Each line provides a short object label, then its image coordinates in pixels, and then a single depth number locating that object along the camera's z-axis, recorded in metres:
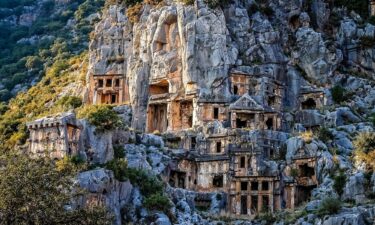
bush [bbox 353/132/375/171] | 69.31
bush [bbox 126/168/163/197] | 65.62
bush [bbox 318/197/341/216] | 63.41
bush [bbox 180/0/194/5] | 90.56
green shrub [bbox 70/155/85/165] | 61.36
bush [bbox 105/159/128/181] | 63.59
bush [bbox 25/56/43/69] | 124.75
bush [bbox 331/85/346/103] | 88.56
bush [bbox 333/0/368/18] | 102.56
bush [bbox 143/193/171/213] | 63.38
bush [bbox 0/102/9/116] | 112.44
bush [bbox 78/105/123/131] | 66.56
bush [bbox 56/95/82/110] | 94.88
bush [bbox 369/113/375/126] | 82.43
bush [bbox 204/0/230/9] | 90.31
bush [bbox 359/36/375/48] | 97.25
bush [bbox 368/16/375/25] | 100.97
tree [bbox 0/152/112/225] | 41.38
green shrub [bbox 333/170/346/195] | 69.03
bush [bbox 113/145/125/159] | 68.18
